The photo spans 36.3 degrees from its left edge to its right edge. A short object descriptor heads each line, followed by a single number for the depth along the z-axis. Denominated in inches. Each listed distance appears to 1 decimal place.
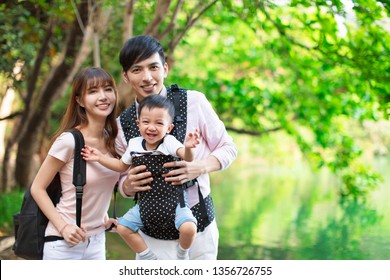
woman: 107.1
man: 107.1
